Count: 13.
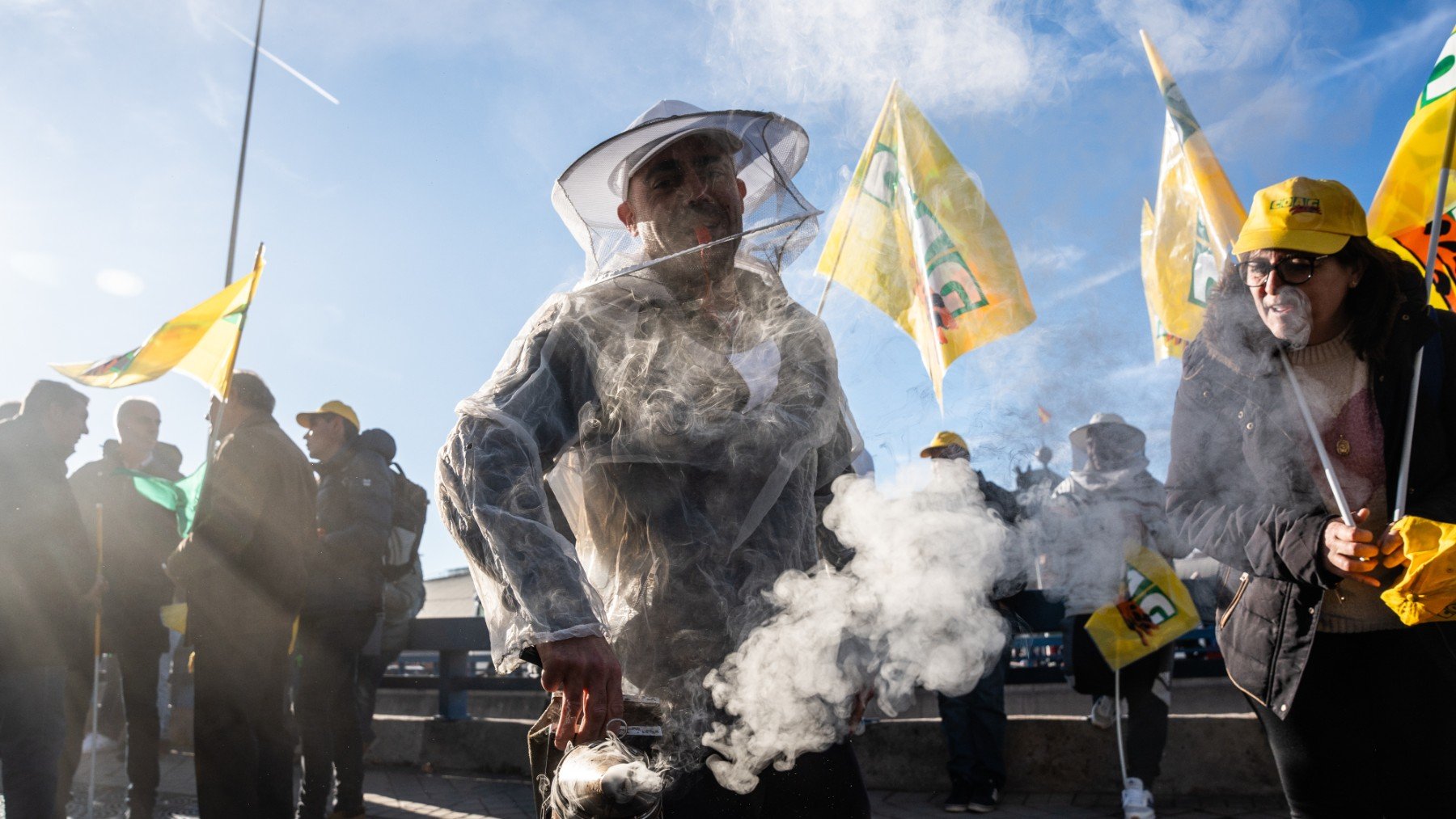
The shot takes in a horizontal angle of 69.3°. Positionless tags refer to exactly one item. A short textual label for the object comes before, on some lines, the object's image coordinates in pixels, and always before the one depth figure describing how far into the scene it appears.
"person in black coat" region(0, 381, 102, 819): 3.95
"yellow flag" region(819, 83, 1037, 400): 3.07
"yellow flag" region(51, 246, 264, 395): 5.74
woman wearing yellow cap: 2.46
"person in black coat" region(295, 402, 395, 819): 5.05
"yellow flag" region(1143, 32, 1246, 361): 3.36
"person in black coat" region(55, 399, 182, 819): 5.17
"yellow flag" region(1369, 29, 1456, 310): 3.16
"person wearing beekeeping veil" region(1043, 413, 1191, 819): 3.73
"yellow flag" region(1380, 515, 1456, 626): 2.24
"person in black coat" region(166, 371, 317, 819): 4.04
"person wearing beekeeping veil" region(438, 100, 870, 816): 1.74
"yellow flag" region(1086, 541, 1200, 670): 4.79
